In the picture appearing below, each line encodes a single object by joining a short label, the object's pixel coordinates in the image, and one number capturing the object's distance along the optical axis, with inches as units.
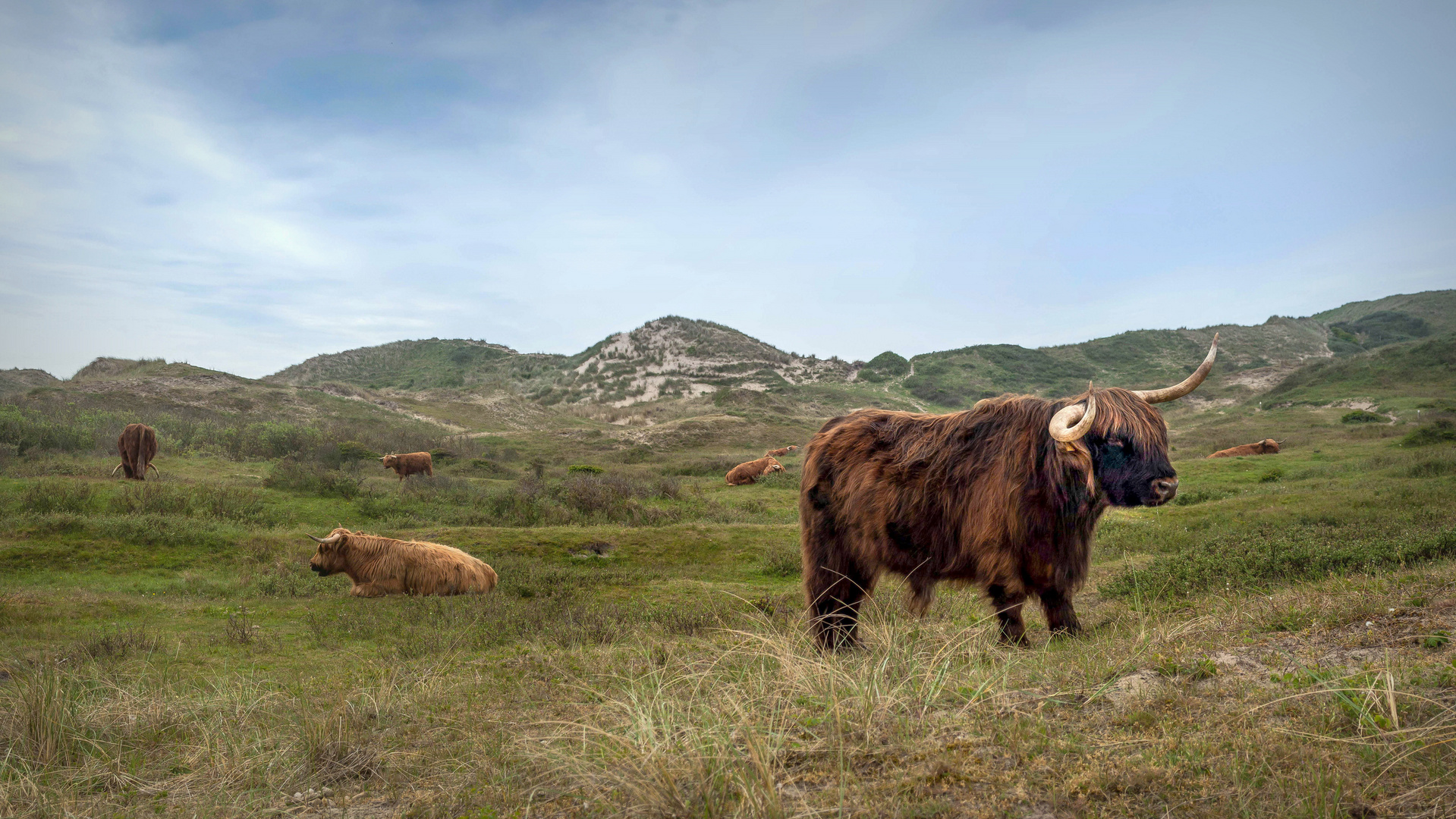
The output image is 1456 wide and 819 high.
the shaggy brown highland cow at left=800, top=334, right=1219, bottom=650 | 185.9
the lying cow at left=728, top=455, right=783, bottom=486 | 1003.3
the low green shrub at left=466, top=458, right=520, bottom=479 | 1065.5
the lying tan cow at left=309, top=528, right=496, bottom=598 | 449.7
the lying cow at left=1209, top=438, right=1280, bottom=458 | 1005.8
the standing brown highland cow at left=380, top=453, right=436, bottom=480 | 924.6
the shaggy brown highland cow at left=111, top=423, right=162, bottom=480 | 684.7
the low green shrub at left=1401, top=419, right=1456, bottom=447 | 793.6
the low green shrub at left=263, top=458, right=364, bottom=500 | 733.9
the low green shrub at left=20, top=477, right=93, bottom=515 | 544.7
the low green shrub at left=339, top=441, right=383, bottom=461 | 1056.6
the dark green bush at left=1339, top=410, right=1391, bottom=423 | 1222.9
